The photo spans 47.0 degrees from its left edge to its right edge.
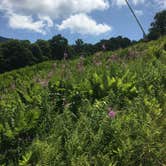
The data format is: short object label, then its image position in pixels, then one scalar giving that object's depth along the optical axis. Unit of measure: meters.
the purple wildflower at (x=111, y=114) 2.13
